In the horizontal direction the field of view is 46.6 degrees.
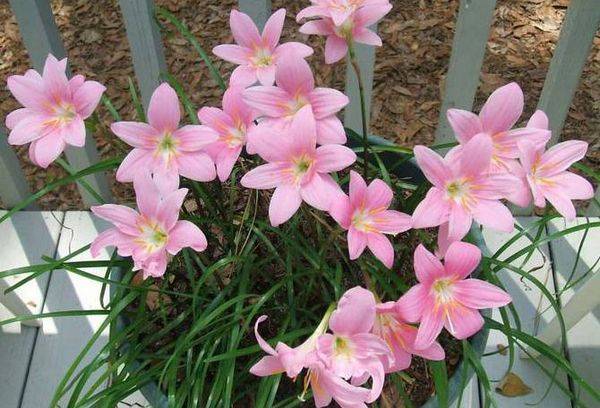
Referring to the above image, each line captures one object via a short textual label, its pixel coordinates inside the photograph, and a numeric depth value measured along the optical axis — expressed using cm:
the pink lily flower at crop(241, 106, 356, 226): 63
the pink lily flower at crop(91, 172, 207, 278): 67
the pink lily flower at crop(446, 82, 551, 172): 64
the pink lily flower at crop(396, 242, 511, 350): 63
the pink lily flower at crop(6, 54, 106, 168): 67
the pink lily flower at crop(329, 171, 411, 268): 64
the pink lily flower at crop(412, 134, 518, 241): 62
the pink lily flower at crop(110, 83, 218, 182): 67
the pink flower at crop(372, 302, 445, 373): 67
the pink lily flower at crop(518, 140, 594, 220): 64
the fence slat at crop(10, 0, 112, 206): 116
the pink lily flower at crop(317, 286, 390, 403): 59
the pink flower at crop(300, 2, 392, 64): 71
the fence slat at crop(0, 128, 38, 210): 140
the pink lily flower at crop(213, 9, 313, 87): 73
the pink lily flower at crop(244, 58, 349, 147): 65
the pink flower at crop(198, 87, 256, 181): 69
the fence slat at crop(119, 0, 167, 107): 113
